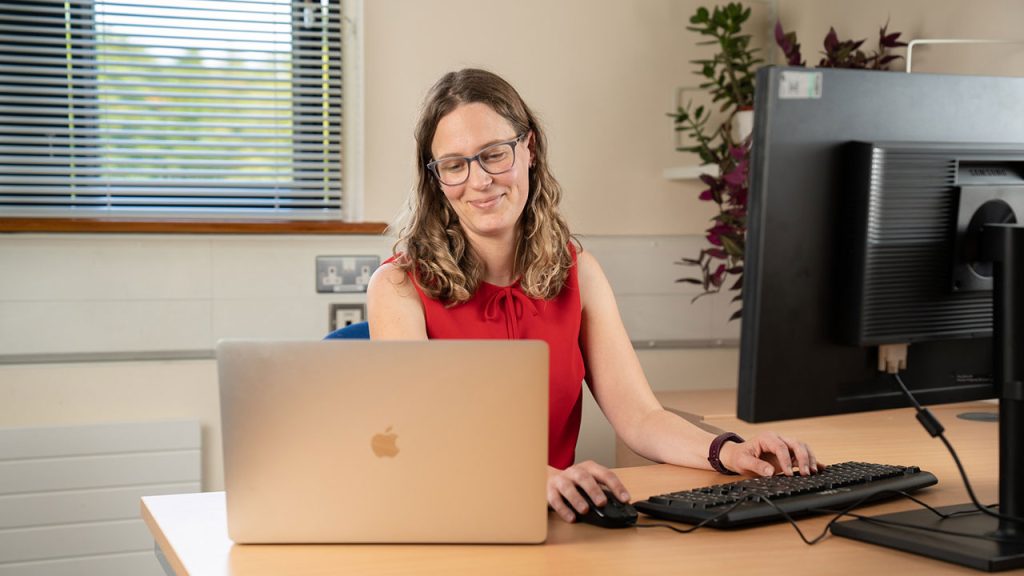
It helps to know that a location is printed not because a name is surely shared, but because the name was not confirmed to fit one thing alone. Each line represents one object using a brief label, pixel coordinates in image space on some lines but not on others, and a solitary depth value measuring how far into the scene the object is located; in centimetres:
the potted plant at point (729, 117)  297
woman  200
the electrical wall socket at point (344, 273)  306
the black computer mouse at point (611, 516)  136
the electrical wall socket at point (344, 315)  307
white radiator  278
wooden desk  120
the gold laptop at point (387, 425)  123
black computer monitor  113
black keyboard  137
